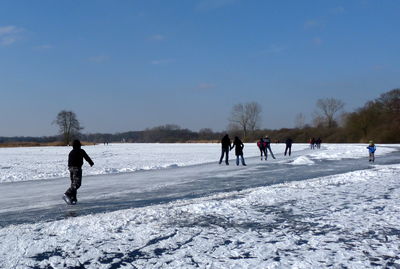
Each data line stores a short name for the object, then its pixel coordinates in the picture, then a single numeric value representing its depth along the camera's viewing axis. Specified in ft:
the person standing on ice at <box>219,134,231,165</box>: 58.58
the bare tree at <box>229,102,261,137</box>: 351.05
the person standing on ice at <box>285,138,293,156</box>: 85.95
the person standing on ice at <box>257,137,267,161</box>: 71.58
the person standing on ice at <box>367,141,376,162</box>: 60.80
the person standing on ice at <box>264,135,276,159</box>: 71.82
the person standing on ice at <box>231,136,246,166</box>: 56.18
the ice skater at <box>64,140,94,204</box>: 25.07
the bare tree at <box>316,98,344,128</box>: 325.83
